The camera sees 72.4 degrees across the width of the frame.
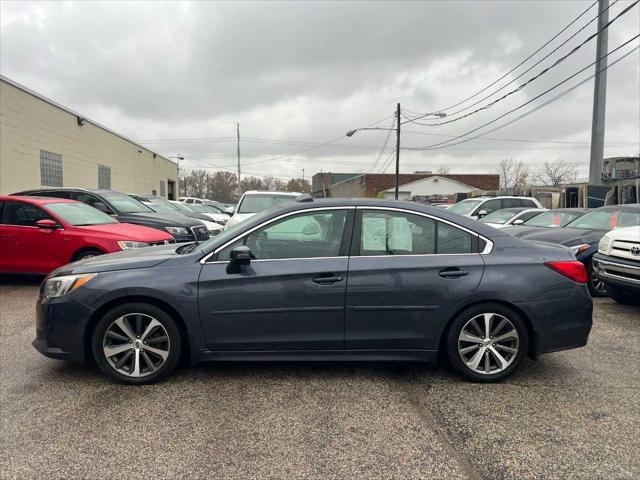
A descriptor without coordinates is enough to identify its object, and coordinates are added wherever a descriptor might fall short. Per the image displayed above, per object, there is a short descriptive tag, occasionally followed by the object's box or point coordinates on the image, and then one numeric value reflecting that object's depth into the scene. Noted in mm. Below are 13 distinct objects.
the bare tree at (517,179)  72025
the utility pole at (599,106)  14711
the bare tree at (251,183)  87562
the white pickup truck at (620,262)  5680
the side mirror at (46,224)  6906
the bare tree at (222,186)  89750
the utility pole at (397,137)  31908
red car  6867
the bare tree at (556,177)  63106
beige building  14828
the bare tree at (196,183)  86875
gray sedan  3484
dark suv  9031
